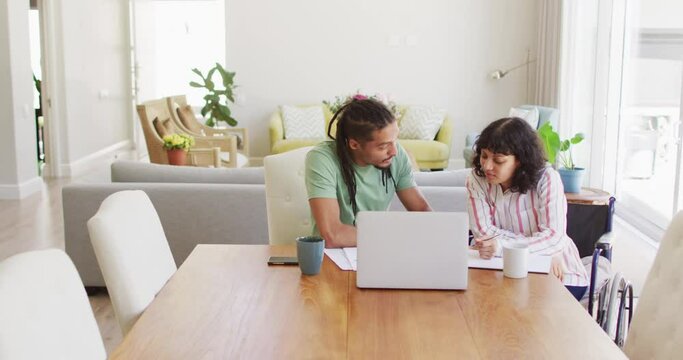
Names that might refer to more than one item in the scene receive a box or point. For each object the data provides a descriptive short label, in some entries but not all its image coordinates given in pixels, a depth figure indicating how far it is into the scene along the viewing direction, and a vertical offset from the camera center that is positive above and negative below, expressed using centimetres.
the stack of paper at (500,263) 224 -53
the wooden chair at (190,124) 804 -53
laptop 196 -43
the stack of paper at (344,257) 225 -53
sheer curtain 791 +22
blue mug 214 -48
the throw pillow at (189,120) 828 -49
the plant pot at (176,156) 649 -67
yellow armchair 829 -74
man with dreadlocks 260 -34
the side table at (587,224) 319 -58
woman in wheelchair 269 -41
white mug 214 -49
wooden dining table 162 -54
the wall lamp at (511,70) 886 +3
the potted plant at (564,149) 484 -49
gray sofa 416 -71
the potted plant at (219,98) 897 -29
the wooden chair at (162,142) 689 -63
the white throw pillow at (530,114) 732 -36
